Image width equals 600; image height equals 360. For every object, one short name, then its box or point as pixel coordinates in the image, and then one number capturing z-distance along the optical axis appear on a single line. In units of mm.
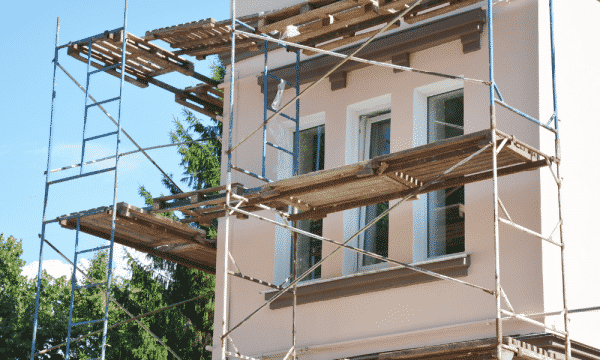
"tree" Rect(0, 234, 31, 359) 21562
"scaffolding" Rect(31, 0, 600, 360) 8719
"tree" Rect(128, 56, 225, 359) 19109
